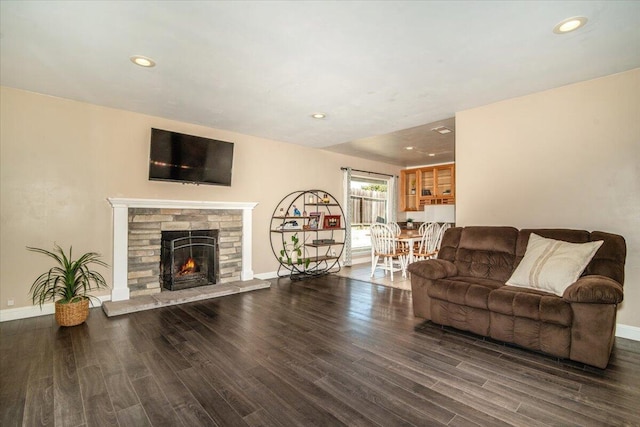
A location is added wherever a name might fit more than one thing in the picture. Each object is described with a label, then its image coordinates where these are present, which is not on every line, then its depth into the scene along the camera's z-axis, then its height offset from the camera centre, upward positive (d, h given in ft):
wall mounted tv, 13.12 +2.66
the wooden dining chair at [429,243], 17.92 -1.55
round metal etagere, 18.11 -1.11
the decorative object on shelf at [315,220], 18.85 -0.21
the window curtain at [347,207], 21.98 +0.74
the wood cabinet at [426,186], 23.89 +2.64
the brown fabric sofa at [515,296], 7.13 -2.13
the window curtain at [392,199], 25.74 +1.56
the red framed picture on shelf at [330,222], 19.40 -0.34
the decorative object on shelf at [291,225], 18.01 -0.51
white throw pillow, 8.15 -1.29
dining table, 17.49 -1.25
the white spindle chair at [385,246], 17.28 -1.67
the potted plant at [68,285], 9.97 -2.61
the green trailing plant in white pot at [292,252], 17.92 -2.24
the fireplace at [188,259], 14.06 -2.14
